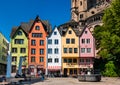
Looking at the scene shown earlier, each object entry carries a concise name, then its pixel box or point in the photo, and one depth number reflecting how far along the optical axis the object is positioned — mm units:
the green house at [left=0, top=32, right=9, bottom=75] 46423
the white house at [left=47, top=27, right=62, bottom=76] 40243
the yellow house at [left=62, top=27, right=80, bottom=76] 40350
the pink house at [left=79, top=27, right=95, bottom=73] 40292
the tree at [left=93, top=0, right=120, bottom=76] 25523
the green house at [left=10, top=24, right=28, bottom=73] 40292
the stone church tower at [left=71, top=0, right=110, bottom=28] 56661
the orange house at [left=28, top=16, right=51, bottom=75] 40438
